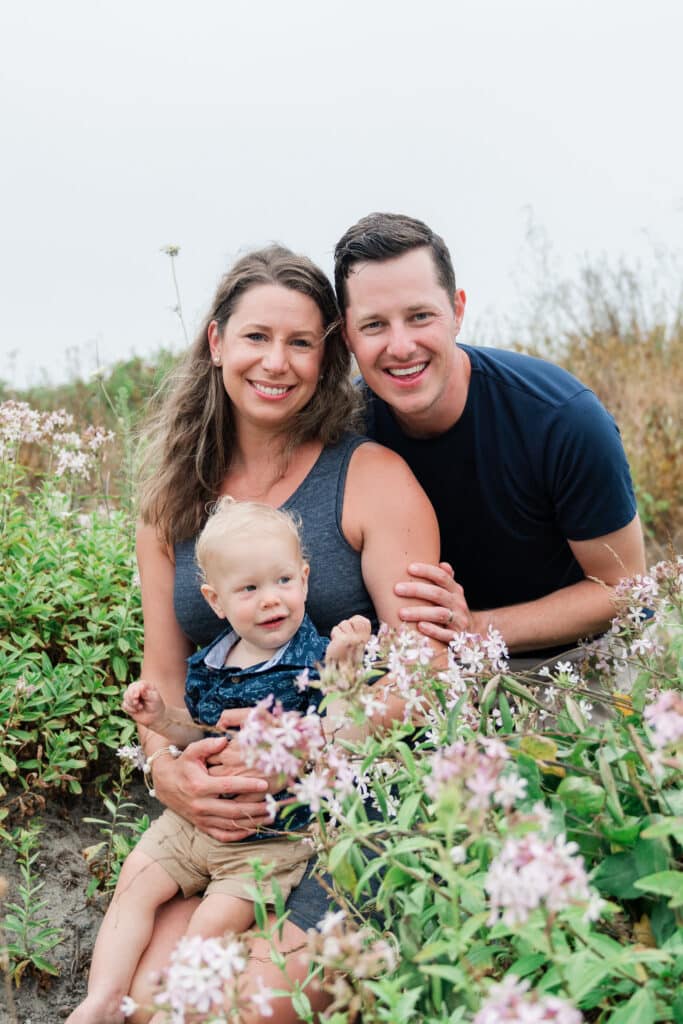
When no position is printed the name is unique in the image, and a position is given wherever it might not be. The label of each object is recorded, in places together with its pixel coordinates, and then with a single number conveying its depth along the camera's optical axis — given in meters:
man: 3.11
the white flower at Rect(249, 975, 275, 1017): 1.33
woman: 2.92
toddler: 2.46
